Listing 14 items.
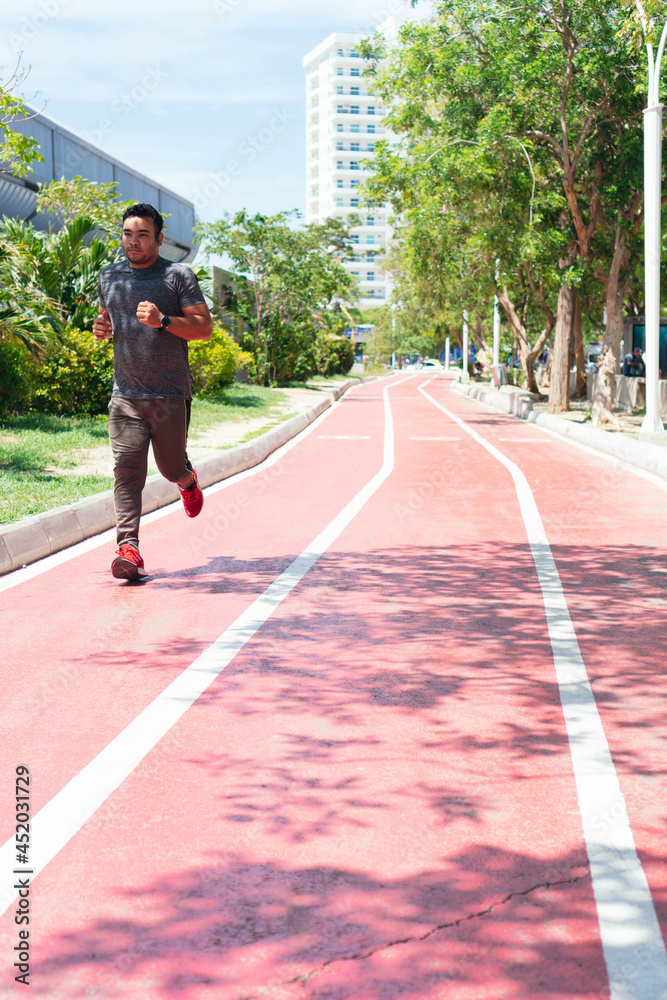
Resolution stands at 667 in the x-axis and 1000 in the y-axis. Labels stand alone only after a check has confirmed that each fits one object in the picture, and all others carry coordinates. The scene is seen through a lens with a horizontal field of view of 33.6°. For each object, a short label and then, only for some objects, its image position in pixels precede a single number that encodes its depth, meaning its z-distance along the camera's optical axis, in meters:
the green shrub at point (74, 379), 18.06
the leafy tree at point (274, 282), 38.16
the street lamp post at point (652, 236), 18.28
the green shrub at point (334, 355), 56.38
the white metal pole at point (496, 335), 44.99
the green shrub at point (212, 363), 26.17
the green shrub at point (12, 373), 15.85
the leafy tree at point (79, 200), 24.26
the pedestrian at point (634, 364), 33.41
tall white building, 142.50
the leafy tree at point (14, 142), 13.02
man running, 6.92
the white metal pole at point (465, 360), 62.69
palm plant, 17.17
